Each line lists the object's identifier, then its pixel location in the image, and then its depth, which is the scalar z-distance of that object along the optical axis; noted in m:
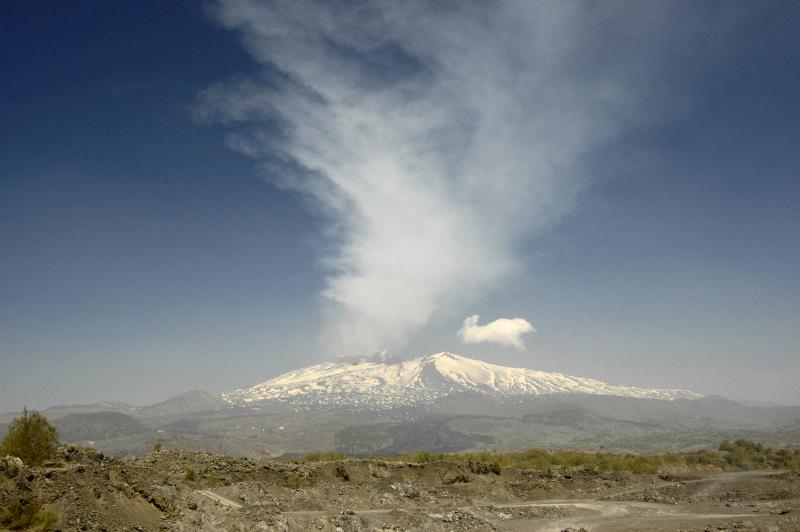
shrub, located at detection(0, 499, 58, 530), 18.97
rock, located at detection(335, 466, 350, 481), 44.57
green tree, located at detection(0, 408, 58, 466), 32.16
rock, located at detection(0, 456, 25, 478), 22.20
